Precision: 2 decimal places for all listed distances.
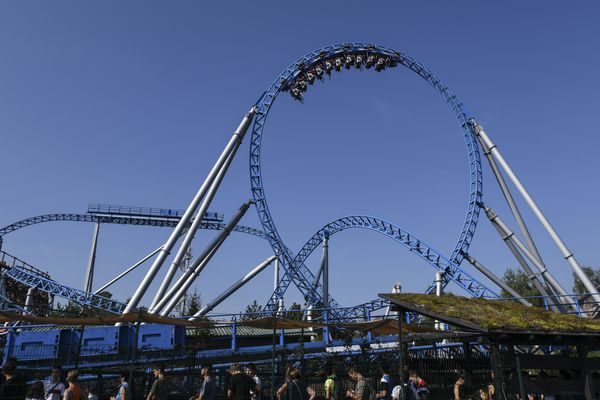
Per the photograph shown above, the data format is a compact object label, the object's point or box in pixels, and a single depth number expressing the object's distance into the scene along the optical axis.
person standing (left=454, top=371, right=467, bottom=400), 8.28
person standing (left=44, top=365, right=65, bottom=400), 6.79
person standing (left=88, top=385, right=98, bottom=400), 8.62
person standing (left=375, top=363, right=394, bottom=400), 7.54
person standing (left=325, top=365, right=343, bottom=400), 8.28
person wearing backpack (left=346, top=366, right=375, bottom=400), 7.61
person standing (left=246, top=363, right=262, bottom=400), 8.00
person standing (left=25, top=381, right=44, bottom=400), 6.06
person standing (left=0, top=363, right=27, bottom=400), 6.09
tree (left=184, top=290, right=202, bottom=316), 29.62
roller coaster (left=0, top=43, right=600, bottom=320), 18.84
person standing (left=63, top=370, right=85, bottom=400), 6.28
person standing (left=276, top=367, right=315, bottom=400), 7.98
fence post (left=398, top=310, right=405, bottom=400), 6.66
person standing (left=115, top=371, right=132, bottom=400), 7.41
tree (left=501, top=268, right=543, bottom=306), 47.47
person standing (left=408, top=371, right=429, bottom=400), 8.76
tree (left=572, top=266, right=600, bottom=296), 43.28
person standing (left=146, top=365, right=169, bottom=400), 7.71
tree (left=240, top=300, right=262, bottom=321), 47.66
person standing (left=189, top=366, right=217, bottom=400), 7.54
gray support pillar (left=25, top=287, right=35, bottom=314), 23.71
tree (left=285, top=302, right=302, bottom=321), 49.18
